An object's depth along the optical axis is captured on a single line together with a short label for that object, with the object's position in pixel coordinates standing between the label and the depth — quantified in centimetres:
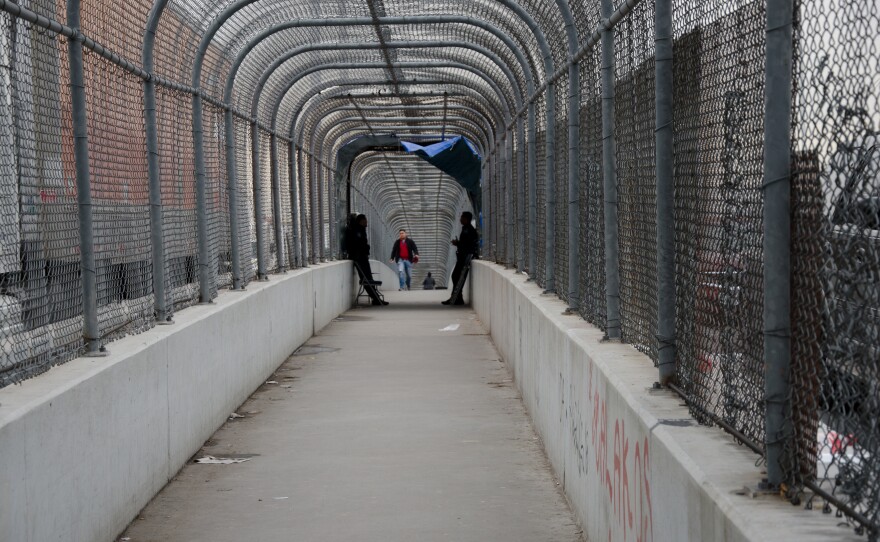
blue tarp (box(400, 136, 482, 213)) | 2444
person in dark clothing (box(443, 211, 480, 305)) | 2353
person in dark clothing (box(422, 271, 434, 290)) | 5581
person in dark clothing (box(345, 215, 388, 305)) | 2470
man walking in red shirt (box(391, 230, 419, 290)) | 3972
